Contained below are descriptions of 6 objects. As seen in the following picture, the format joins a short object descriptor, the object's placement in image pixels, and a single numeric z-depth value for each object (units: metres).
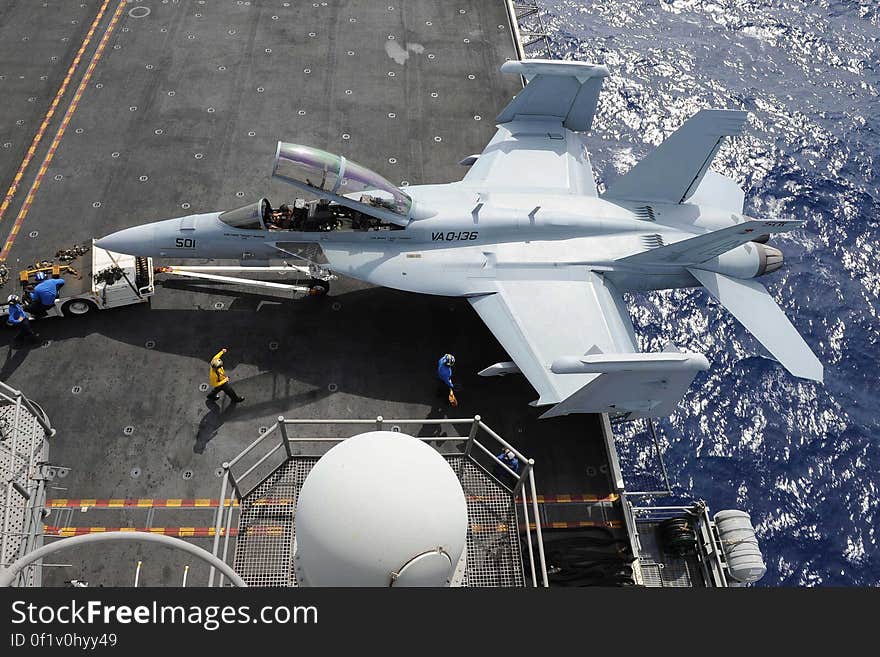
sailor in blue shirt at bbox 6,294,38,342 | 17.00
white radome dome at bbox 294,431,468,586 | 8.38
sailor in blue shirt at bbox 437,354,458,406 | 16.30
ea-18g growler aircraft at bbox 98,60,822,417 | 17.14
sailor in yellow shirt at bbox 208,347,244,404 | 16.02
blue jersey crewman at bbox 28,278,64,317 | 17.38
